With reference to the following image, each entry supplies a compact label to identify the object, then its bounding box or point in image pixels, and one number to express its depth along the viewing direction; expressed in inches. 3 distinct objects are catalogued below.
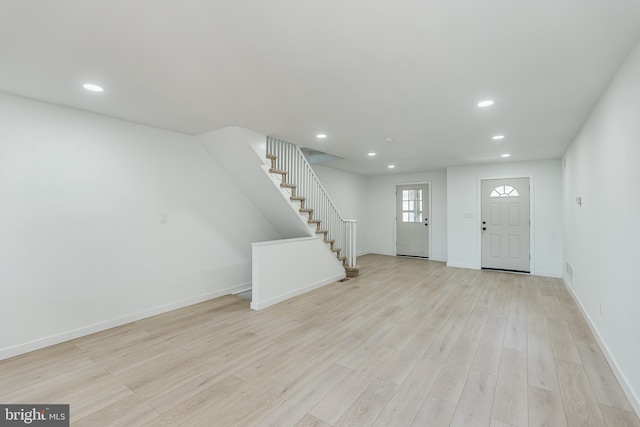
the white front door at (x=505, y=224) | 236.1
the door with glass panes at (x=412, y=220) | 304.2
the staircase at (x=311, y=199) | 172.7
